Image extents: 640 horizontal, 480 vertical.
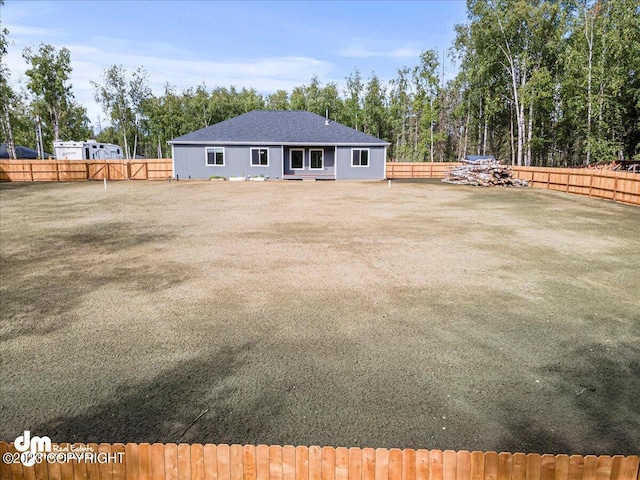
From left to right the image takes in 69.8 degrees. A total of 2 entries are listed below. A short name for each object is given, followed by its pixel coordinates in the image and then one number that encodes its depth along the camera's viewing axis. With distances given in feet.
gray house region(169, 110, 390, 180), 125.29
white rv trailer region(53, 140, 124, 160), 141.18
